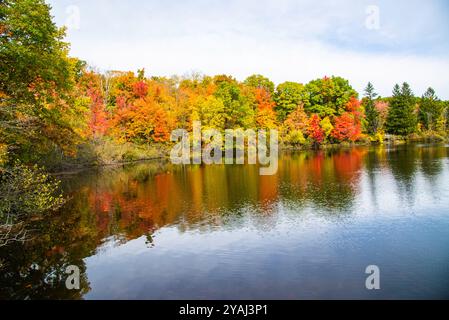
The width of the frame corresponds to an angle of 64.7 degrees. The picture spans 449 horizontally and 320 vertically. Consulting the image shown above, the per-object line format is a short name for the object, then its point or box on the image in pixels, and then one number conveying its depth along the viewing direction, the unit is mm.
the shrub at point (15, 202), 13648
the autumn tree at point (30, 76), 14766
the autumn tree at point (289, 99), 63719
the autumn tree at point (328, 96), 64000
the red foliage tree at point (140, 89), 51531
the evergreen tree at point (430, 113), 80938
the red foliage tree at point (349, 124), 63719
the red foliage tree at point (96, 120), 42781
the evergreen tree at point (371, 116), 72750
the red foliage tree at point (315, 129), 61625
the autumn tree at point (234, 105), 52562
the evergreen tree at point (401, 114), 72750
